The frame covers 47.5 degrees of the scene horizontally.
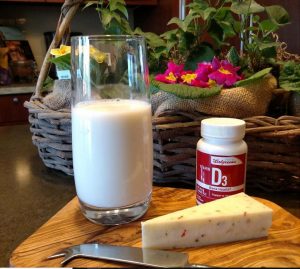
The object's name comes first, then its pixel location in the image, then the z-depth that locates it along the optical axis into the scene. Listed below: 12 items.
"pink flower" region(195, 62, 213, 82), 0.61
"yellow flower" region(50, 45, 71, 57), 0.65
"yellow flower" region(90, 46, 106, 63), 0.46
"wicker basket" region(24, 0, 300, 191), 0.55
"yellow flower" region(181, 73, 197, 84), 0.60
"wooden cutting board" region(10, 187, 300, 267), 0.41
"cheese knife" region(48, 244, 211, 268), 0.38
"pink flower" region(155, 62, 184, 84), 0.60
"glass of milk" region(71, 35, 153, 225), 0.46
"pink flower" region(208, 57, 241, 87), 0.60
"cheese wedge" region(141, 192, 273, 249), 0.43
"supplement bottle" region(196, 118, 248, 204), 0.47
